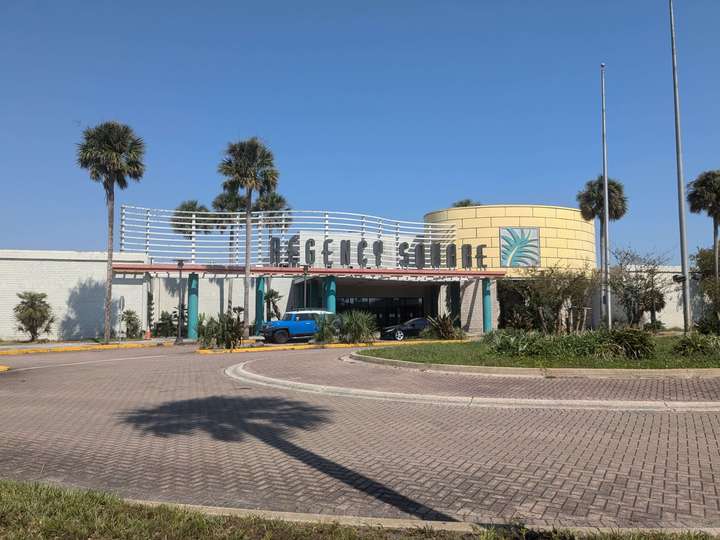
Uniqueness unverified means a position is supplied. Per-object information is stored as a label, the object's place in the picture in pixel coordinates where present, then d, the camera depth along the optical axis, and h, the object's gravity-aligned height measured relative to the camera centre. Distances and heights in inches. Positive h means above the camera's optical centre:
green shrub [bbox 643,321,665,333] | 1561.8 -77.9
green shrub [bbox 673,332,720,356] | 605.2 -50.7
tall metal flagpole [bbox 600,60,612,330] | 1172.5 +148.1
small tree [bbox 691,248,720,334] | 850.3 +29.6
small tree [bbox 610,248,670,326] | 1131.3 +23.7
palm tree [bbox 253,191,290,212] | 2162.9 +374.8
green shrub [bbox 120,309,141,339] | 1507.1 -57.9
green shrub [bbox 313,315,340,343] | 1111.0 -57.4
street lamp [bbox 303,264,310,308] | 1398.5 +76.5
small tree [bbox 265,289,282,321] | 1626.8 -5.4
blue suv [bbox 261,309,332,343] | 1193.4 -55.9
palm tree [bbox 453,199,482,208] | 3031.5 +517.0
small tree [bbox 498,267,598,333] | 1131.9 +16.6
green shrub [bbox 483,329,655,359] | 601.9 -49.9
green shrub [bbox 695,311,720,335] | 834.2 -40.5
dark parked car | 1317.7 -68.6
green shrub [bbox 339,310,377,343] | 1103.0 -53.3
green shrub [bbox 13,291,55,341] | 1347.2 -22.4
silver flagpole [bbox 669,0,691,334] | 762.2 +161.5
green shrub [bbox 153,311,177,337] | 1595.7 -70.3
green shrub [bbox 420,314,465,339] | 1179.9 -61.8
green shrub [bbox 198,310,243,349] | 1036.5 -58.1
